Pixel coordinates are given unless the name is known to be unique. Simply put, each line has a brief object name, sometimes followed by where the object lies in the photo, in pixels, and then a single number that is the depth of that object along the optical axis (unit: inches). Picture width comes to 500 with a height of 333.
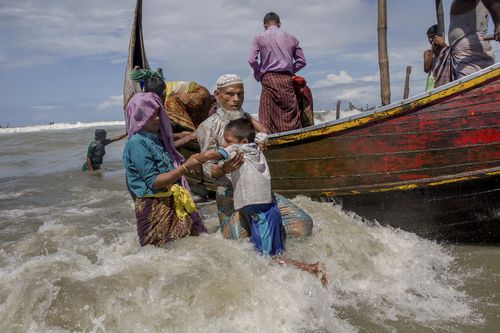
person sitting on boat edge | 183.2
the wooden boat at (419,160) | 146.4
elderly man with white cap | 133.0
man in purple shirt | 198.1
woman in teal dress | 121.3
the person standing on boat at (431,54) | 228.8
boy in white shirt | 121.7
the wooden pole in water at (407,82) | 483.5
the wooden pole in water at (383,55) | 214.2
